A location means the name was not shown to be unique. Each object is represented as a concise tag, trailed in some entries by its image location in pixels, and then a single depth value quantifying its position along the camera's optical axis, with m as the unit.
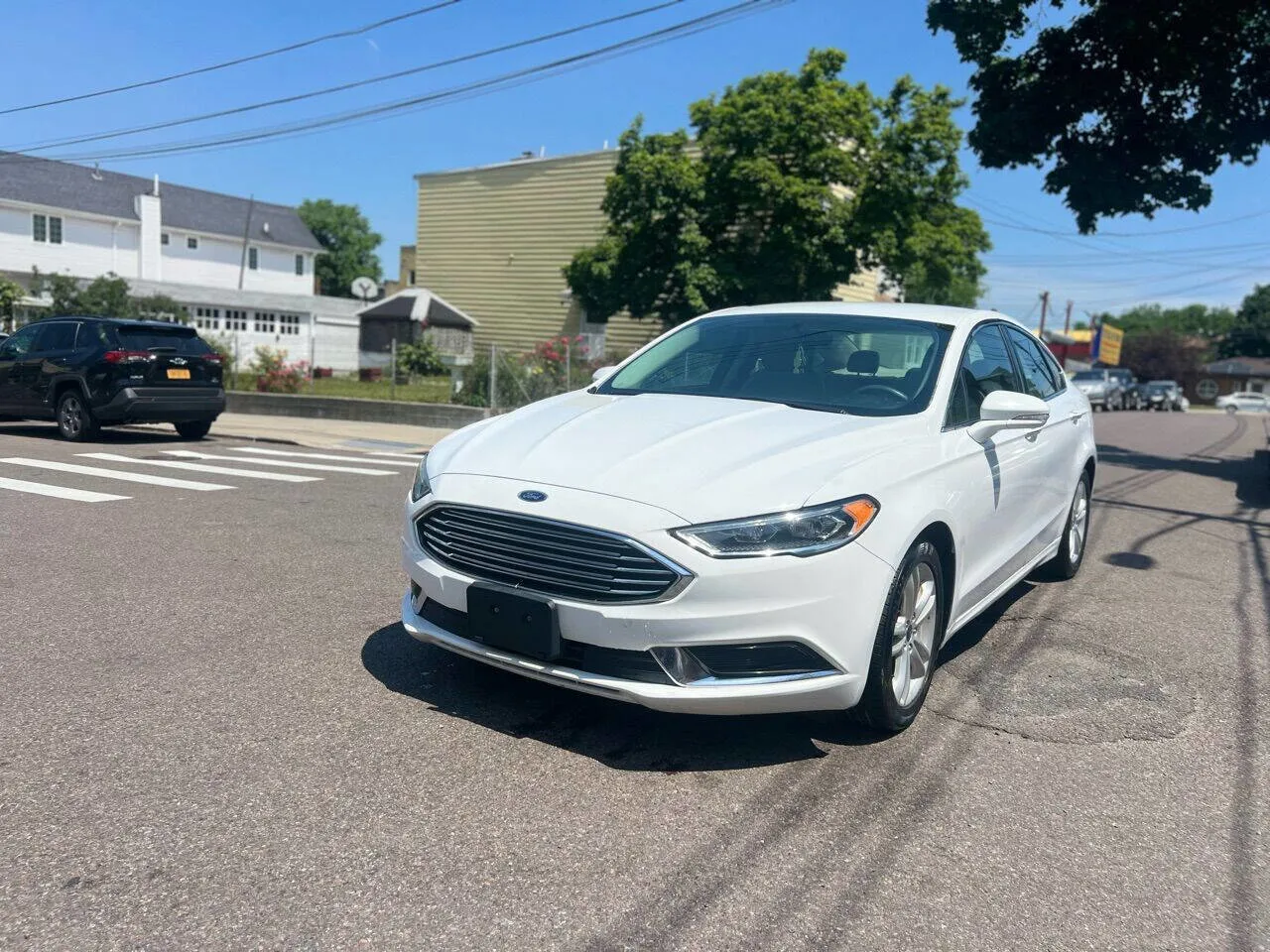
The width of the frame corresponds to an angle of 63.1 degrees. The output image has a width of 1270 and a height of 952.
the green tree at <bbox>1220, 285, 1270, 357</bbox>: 100.69
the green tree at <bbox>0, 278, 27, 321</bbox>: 30.23
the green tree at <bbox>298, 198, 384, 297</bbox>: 92.25
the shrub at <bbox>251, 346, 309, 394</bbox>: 21.30
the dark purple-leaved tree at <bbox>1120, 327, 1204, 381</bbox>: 84.75
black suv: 13.60
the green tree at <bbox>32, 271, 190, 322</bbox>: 29.91
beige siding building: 31.84
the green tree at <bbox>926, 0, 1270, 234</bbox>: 17.58
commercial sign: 75.81
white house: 40.91
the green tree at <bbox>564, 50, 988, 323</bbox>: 22.50
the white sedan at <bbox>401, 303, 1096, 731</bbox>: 3.49
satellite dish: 37.22
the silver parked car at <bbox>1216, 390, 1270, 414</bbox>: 66.25
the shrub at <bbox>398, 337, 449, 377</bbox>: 30.27
